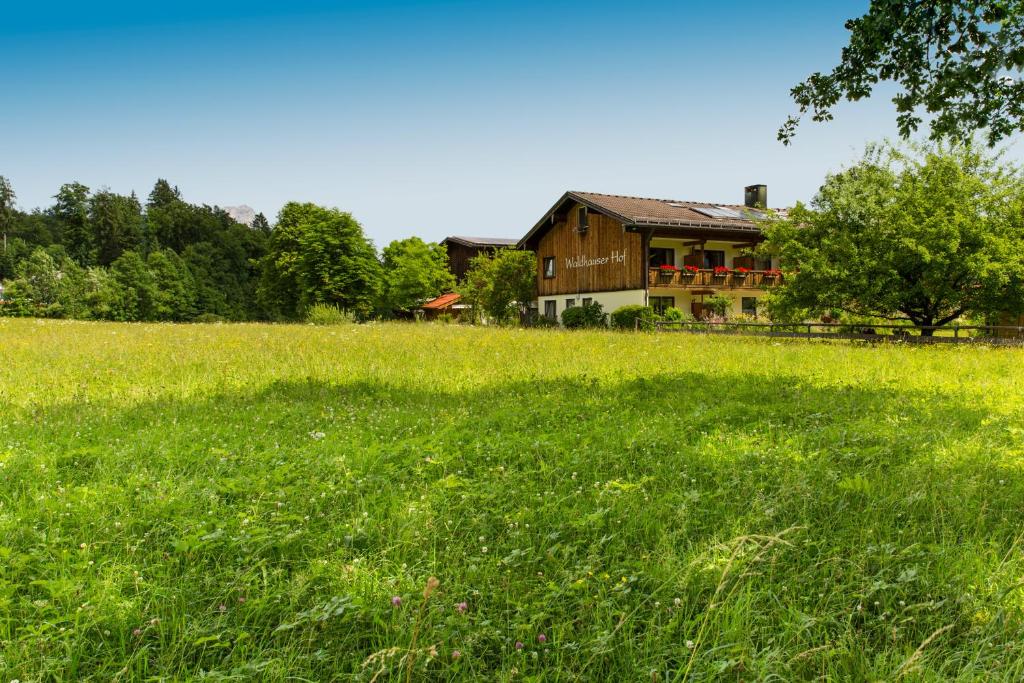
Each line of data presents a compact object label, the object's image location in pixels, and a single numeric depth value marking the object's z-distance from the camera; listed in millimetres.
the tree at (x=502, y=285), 38344
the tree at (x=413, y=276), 53094
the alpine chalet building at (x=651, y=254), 32031
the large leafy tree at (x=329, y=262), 51312
